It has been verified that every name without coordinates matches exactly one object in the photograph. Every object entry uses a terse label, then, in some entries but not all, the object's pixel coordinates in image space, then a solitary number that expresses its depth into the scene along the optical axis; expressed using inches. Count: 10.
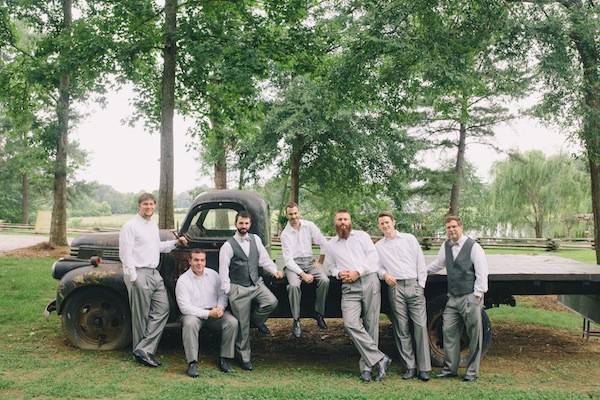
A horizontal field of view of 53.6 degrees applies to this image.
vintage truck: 283.1
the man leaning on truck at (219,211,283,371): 269.9
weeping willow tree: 1248.8
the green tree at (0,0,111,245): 514.9
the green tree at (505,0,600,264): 429.1
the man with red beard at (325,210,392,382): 260.8
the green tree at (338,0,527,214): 438.3
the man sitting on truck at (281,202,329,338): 272.1
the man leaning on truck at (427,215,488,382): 257.8
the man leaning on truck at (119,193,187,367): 271.3
